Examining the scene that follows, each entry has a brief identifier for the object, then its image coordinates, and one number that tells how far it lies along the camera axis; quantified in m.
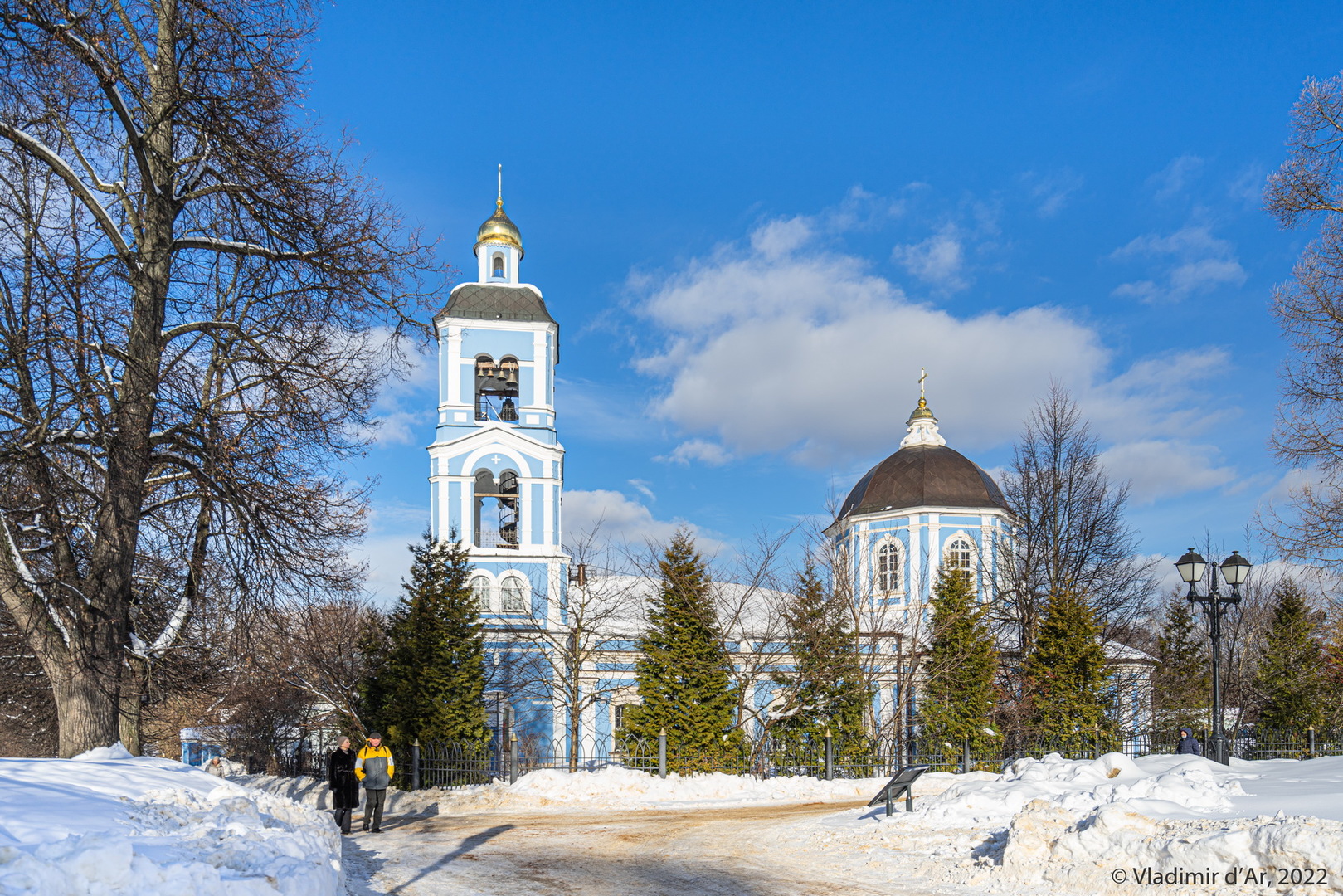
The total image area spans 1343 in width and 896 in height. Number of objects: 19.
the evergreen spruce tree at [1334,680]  24.45
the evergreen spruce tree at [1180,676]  29.25
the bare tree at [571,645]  27.39
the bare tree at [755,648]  22.38
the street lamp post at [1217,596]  15.91
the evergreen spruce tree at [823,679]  22.31
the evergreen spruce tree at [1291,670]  27.55
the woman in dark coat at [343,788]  13.01
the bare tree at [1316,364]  15.12
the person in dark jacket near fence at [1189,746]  18.97
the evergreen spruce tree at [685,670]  21.48
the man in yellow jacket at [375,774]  13.36
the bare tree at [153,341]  9.09
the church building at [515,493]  30.20
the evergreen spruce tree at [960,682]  23.62
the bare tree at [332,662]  24.84
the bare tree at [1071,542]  30.39
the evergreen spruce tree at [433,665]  20.88
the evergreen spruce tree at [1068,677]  23.72
